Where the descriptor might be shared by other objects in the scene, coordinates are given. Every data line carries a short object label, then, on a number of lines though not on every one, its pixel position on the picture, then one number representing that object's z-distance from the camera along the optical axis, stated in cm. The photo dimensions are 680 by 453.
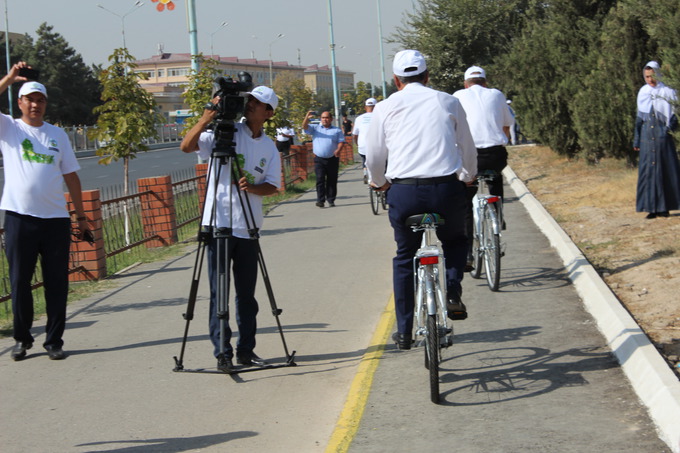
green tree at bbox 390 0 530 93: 3781
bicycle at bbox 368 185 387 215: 1716
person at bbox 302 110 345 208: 1922
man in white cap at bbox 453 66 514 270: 941
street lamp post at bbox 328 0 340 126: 4895
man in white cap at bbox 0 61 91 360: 719
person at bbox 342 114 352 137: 4756
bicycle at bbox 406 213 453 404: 561
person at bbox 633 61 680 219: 1260
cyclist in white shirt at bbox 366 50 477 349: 585
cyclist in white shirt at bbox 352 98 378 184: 1686
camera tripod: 636
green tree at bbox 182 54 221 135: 1836
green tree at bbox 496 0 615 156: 2225
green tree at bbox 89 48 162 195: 1523
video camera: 631
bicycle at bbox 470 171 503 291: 880
